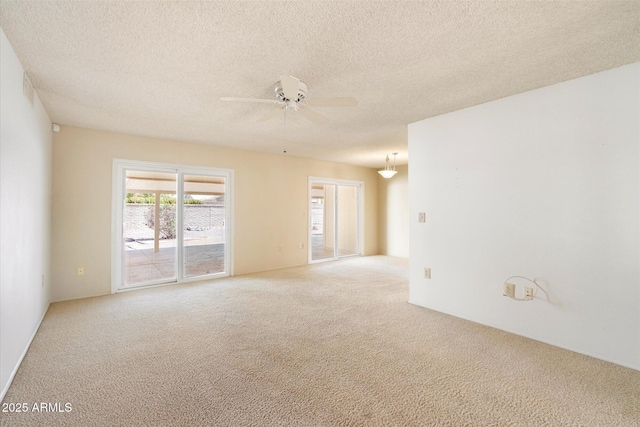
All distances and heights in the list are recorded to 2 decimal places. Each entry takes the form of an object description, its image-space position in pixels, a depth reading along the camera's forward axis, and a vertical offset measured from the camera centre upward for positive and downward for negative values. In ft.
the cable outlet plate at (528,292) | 9.12 -2.44
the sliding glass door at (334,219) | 22.34 +0.12
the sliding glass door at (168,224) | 14.35 -0.09
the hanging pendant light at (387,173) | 20.30 +3.46
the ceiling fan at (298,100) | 7.13 +3.49
